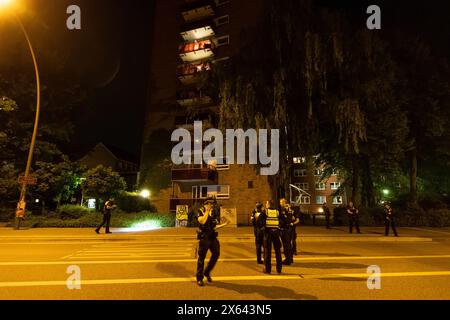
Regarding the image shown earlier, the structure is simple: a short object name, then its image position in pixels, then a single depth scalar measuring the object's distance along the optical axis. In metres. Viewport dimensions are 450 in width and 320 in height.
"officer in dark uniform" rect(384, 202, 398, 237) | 15.03
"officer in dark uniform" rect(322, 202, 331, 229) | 18.34
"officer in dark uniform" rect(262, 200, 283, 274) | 7.17
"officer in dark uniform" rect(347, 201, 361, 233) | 16.48
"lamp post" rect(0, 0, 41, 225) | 16.39
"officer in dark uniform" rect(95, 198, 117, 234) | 15.23
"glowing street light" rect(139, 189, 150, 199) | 31.34
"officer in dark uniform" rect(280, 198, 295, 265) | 8.02
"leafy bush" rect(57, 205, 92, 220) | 21.17
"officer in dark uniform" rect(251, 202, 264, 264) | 7.96
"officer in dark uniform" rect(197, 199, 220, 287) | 6.21
